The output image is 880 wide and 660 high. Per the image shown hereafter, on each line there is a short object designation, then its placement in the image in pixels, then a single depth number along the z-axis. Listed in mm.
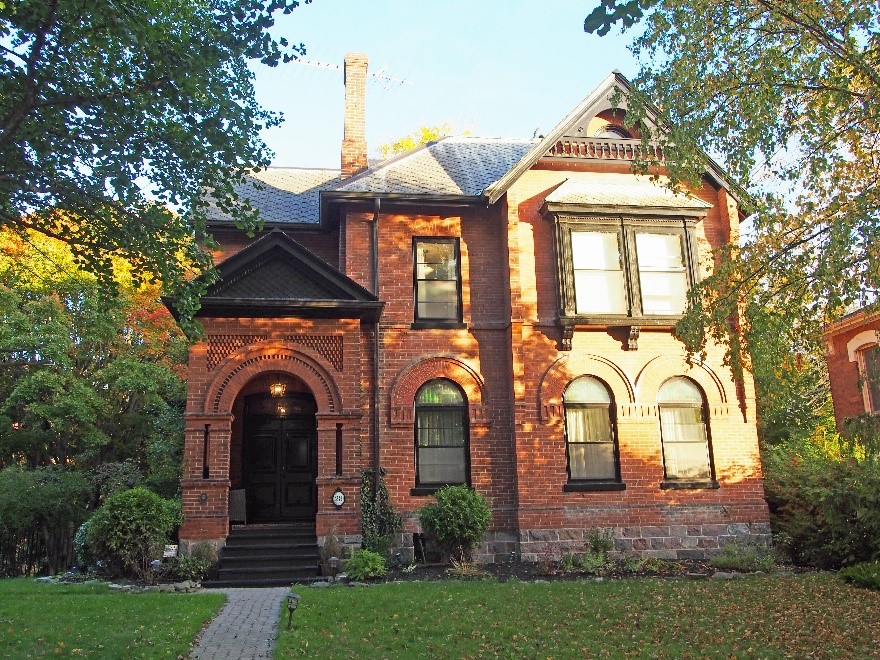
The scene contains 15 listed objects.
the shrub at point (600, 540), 13945
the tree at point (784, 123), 8281
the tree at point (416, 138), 31281
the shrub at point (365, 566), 12172
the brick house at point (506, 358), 14102
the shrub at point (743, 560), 13039
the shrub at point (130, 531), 12164
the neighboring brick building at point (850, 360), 19766
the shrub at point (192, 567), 12328
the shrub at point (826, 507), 12328
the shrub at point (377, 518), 13352
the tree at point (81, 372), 18156
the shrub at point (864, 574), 10891
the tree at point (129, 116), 7738
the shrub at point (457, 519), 13078
